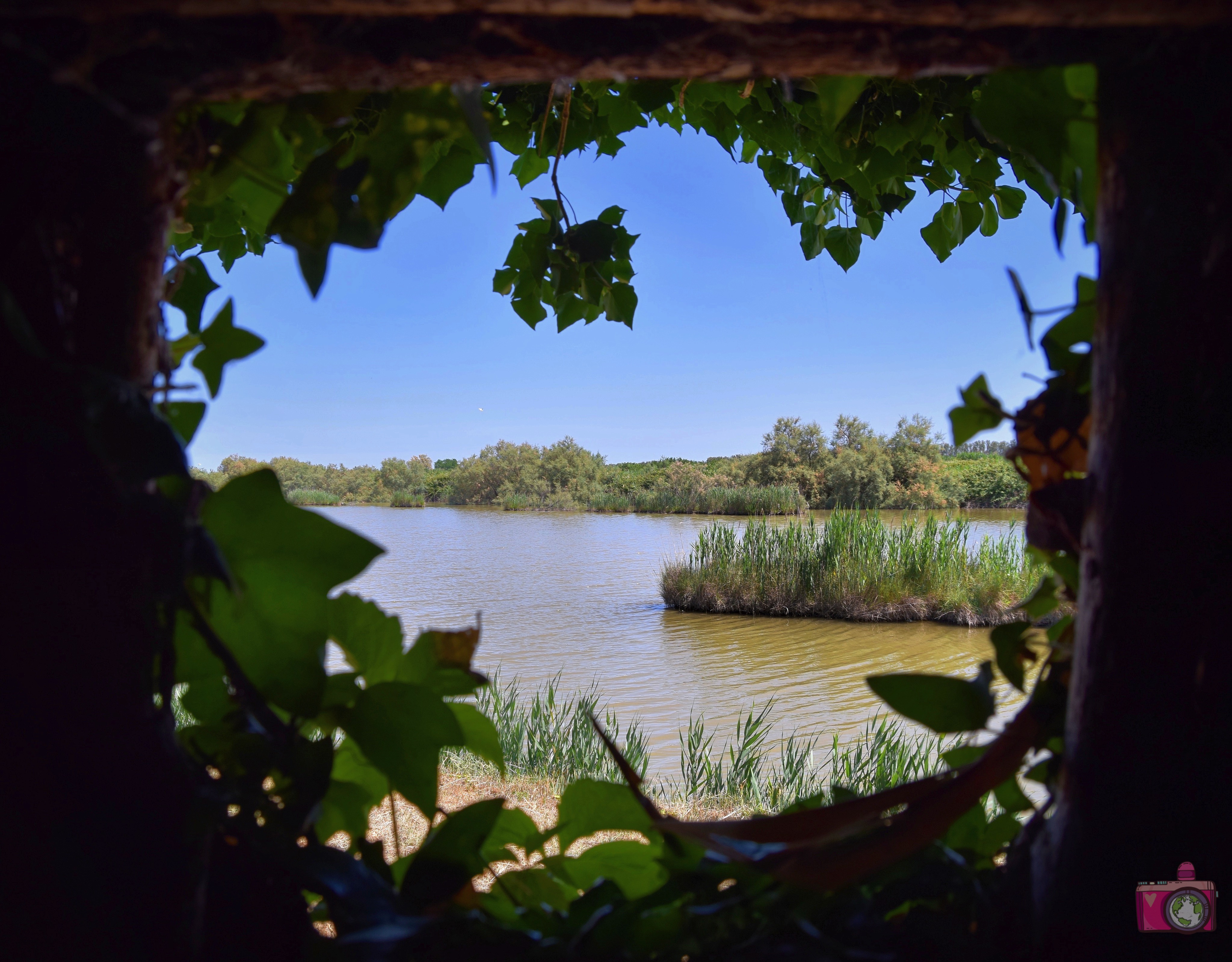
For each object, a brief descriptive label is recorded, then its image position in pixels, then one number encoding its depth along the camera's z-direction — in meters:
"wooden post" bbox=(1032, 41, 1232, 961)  0.21
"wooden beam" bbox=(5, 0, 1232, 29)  0.20
